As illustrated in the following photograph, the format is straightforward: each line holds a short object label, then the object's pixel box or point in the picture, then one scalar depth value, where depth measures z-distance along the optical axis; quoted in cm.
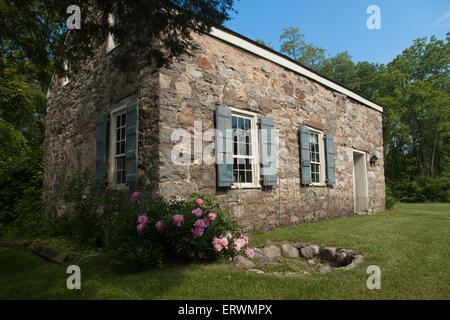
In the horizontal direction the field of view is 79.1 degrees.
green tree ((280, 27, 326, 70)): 2334
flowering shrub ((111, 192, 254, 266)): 361
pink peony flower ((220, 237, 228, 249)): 369
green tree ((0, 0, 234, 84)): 335
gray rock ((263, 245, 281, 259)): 467
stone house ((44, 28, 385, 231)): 492
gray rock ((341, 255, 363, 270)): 363
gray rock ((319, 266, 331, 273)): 394
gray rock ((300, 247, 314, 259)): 473
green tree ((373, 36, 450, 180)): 1848
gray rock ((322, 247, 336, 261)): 448
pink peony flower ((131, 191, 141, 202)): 430
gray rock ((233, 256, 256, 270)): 374
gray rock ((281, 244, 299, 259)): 476
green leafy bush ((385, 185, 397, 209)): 1124
